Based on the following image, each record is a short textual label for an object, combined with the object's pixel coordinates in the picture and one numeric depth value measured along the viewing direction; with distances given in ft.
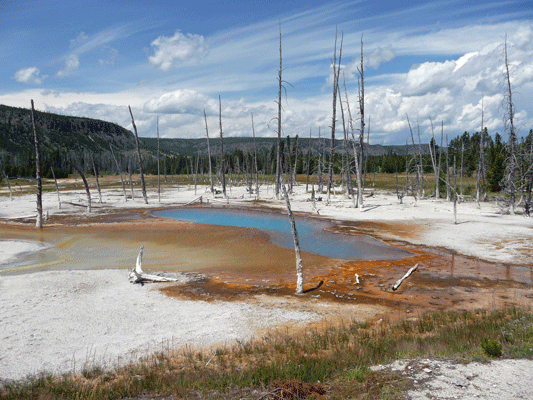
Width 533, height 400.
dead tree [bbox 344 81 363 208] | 107.19
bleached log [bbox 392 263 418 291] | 42.09
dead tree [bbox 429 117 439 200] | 135.58
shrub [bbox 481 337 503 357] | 22.89
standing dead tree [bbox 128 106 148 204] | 132.61
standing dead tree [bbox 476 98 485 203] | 111.79
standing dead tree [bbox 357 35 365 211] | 109.12
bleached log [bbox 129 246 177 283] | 45.21
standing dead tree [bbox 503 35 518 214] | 84.43
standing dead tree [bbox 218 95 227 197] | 153.54
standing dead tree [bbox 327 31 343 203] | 121.19
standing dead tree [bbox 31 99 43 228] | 83.30
